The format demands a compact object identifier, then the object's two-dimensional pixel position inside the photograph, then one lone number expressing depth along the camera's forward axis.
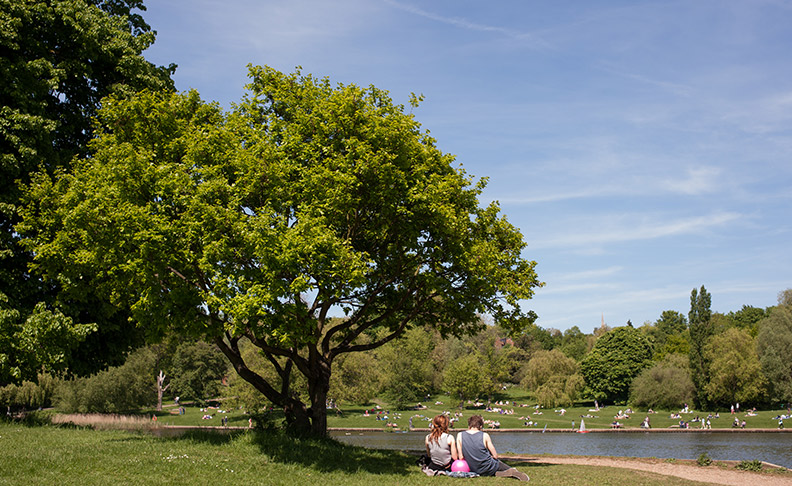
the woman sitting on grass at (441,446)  13.90
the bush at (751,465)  18.55
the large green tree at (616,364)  81.12
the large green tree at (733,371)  64.31
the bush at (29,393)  53.88
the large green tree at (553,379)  77.62
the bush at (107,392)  55.66
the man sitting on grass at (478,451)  13.43
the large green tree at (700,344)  68.94
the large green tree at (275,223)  14.14
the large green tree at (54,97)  19.23
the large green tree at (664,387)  69.38
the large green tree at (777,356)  62.50
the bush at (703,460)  20.02
